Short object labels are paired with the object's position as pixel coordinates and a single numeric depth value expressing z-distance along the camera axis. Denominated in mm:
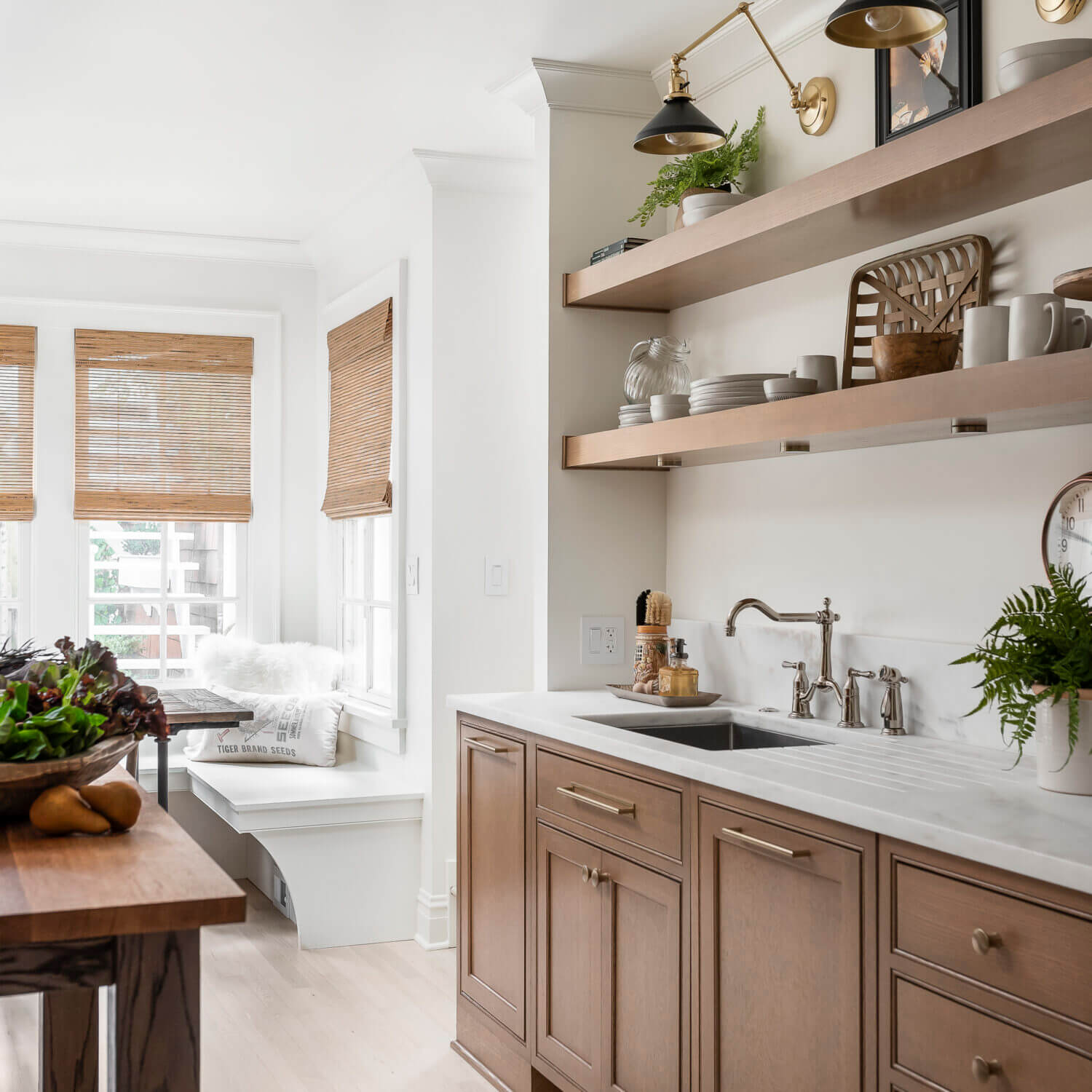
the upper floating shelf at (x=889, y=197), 1966
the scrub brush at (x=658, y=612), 3070
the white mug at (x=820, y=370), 2531
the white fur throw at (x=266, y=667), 4887
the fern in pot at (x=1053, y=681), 1724
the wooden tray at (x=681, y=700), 2861
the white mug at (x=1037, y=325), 1919
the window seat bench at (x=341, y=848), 3986
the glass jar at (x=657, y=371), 3139
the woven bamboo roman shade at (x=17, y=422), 4938
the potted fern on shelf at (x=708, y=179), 2875
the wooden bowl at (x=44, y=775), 1721
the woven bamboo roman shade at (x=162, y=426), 5059
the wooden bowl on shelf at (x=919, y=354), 2232
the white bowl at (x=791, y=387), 2482
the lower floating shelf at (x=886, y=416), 1888
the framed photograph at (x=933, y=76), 2324
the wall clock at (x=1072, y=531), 2066
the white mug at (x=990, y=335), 2041
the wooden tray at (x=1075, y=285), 1915
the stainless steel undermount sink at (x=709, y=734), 2783
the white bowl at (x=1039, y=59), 1971
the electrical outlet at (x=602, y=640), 3352
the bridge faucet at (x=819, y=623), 2641
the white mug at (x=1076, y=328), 1950
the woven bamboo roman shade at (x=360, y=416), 4496
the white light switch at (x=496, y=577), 4117
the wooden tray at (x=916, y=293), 2342
